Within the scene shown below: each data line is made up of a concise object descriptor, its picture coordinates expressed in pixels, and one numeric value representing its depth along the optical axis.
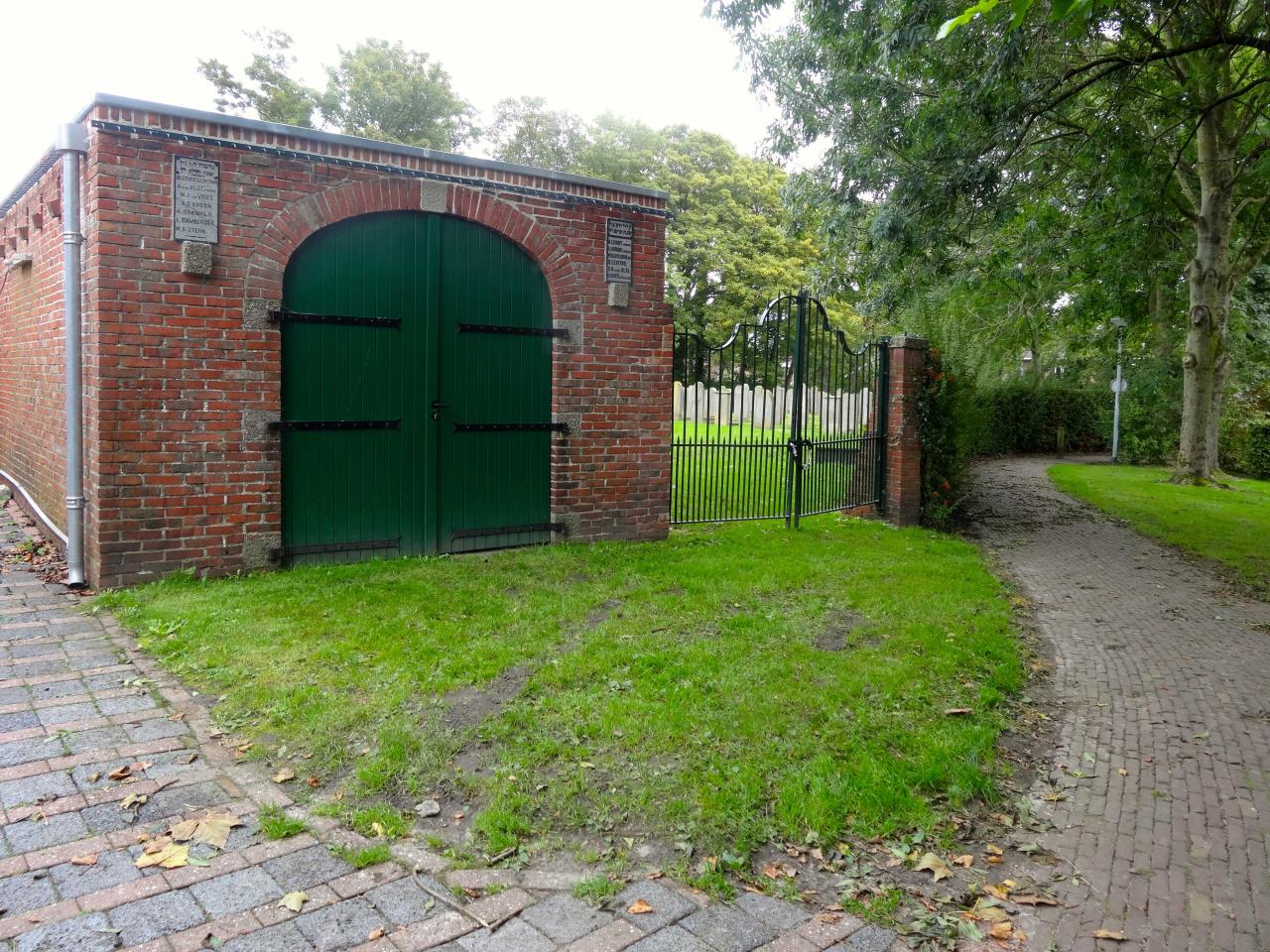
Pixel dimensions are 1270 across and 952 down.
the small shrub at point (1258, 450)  21.34
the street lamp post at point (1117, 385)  20.68
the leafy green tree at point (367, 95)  27.11
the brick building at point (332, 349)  5.93
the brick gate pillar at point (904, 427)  10.14
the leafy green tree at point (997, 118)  8.27
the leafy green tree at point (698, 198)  30.45
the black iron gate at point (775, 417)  8.86
